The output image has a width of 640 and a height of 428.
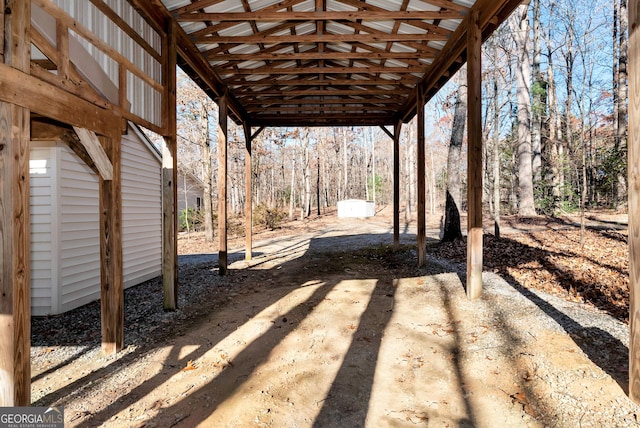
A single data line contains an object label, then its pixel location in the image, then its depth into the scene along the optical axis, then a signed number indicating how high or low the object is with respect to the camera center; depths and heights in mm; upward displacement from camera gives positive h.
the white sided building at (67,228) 5156 -217
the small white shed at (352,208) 23156 +424
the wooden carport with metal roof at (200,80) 2252 +1964
